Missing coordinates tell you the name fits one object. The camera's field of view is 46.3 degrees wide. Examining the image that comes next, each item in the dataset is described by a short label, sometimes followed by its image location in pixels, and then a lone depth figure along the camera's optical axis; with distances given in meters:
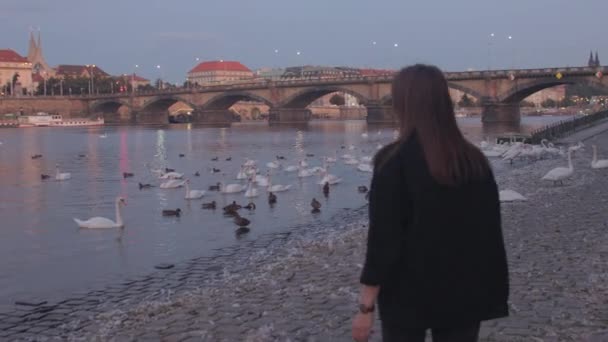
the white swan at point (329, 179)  20.53
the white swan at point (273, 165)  26.23
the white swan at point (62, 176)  23.95
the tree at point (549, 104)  194.12
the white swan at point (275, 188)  18.74
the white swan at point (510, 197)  13.48
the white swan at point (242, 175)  22.30
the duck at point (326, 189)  18.77
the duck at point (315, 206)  15.57
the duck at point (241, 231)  12.84
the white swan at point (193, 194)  17.73
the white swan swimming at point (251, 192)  17.94
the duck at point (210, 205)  16.02
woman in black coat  2.68
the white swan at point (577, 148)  26.02
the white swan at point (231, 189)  18.91
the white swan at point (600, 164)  19.66
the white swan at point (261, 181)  20.04
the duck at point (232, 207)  15.14
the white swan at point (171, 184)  20.73
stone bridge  73.81
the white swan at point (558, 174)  16.39
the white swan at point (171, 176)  21.84
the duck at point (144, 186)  21.40
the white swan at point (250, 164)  24.92
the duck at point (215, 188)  20.16
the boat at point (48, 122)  98.85
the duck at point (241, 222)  13.28
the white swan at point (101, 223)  13.49
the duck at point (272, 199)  16.94
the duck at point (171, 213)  15.26
